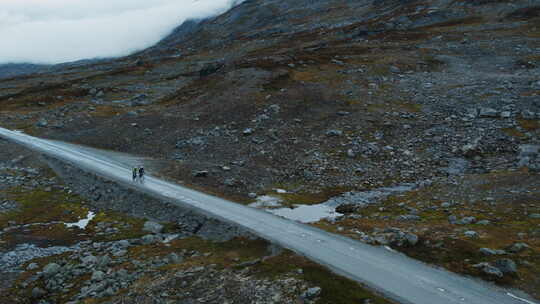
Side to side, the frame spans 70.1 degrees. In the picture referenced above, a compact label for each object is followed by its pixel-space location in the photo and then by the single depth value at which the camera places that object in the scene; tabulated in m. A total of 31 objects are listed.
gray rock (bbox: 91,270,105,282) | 24.05
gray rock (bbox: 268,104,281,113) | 56.19
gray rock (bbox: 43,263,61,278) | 25.19
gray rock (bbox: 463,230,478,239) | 25.42
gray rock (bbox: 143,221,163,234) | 31.19
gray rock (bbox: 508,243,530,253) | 23.19
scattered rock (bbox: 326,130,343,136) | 48.00
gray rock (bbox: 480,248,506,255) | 22.91
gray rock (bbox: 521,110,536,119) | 44.68
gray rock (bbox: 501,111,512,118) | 45.47
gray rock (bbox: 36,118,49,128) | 67.88
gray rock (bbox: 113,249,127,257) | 27.12
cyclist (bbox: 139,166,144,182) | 39.31
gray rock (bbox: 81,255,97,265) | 26.26
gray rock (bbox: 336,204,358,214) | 33.47
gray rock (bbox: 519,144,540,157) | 37.47
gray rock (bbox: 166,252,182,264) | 25.77
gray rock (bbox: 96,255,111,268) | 25.90
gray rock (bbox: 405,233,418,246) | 24.95
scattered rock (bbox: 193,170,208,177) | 41.66
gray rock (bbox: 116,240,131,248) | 28.53
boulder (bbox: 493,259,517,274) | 21.16
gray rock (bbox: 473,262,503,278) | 21.02
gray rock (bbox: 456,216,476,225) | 27.97
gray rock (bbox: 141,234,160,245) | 29.19
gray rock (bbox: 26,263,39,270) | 26.18
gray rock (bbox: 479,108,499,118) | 46.16
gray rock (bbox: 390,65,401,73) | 68.00
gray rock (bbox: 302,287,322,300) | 20.09
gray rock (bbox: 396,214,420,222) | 29.89
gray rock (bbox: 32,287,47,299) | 23.15
